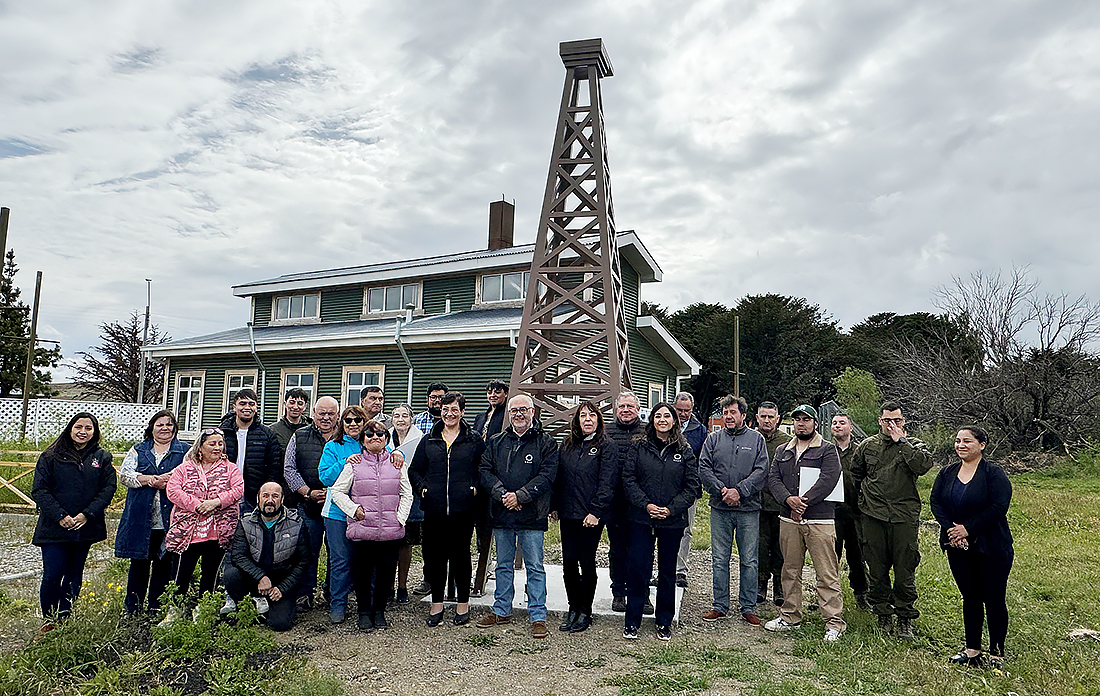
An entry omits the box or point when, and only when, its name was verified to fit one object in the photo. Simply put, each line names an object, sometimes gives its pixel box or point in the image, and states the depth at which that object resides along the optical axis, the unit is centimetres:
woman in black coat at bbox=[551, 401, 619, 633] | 536
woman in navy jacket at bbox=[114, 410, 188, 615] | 514
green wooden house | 1564
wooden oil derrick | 1027
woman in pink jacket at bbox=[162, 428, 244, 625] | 506
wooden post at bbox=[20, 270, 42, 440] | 1650
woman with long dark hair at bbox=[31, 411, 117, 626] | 491
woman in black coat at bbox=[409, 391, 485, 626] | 548
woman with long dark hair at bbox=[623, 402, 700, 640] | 528
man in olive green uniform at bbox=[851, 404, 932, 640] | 527
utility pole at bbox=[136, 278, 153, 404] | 1933
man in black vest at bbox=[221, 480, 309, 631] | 517
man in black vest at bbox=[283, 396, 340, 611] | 555
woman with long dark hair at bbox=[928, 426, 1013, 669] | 467
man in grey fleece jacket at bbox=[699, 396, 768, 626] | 564
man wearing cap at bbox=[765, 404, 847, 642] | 536
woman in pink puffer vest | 529
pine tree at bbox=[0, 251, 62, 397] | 2692
